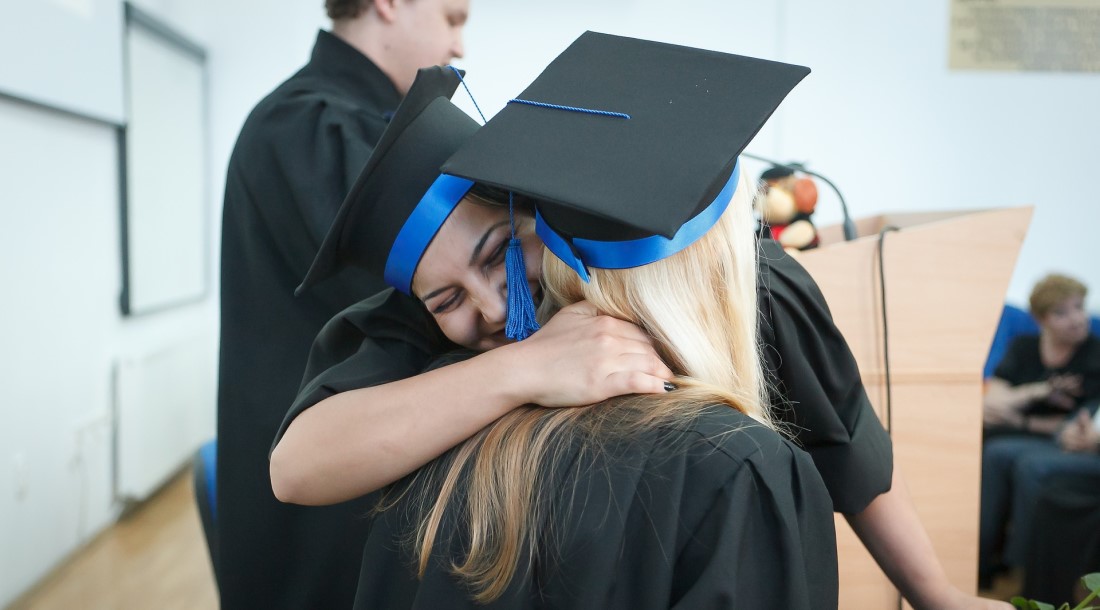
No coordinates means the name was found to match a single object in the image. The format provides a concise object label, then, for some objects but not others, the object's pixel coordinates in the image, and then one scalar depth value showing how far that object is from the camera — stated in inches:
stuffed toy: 66.2
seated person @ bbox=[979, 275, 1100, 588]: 129.6
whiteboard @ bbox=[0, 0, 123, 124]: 118.1
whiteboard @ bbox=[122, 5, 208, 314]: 163.8
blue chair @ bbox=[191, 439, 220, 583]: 67.8
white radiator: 158.4
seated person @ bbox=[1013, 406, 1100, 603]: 113.3
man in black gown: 61.3
